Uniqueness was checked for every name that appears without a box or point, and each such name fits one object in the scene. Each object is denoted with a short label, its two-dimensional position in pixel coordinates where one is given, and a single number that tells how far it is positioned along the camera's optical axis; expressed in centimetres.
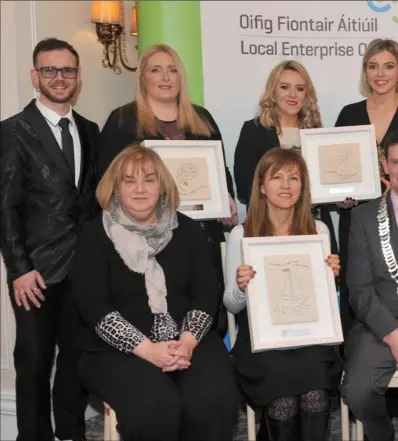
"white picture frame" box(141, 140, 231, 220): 323
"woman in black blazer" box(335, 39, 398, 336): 351
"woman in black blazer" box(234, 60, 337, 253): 353
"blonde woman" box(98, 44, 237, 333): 330
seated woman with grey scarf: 251
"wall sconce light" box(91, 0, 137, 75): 437
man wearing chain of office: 275
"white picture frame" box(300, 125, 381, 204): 335
